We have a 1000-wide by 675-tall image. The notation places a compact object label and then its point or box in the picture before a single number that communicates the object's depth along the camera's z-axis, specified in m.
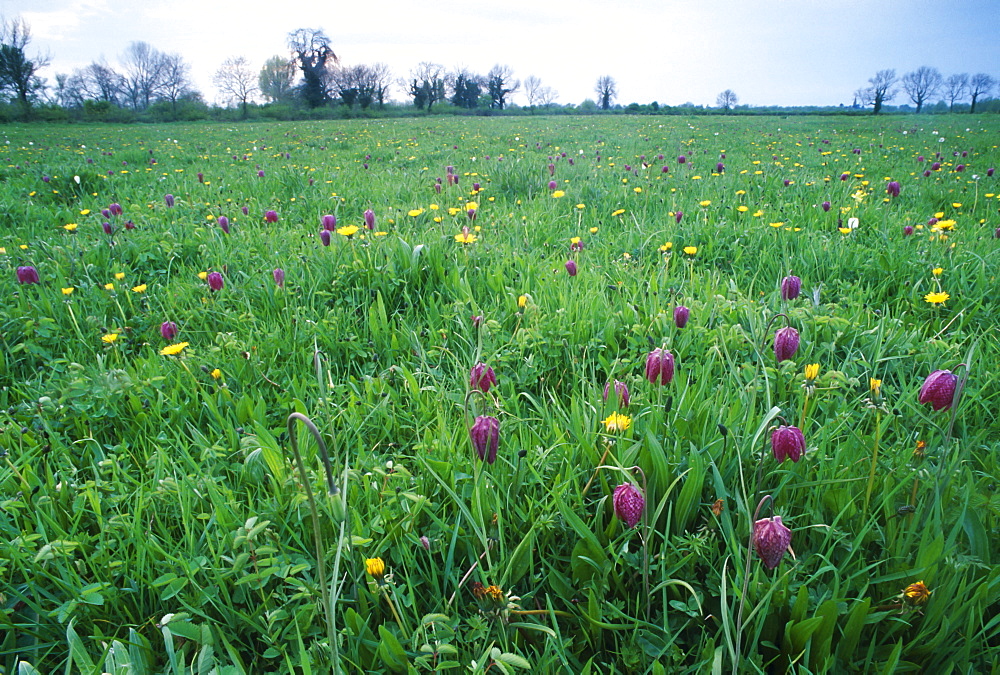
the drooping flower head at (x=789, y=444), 1.23
